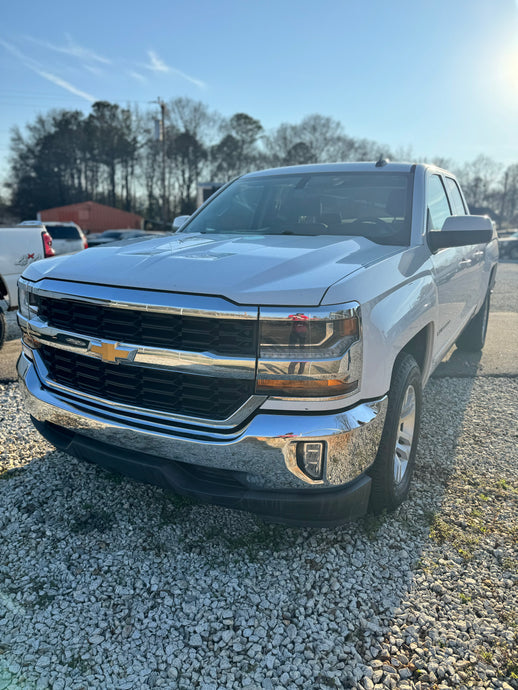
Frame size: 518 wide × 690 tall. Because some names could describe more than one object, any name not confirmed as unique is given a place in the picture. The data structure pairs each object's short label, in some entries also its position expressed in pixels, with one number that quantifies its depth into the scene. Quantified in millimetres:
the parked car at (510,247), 25469
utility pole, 33269
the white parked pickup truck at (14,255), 6207
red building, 49812
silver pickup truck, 1914
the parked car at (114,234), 25156
